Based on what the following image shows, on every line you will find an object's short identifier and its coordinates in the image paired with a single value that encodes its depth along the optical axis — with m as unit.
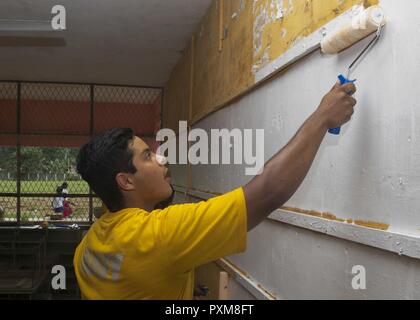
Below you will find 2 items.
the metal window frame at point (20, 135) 7.27
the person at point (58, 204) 7.41
